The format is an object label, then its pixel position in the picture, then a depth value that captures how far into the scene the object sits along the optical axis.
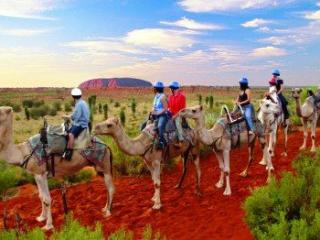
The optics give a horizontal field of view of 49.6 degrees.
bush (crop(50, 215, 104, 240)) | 4.27
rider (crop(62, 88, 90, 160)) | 7.45
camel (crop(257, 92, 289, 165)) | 10.28
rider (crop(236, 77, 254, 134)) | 8.91
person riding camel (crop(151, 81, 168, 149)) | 8.05
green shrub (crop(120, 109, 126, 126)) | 26.22
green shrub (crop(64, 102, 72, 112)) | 37.06
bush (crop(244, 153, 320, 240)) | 5.64
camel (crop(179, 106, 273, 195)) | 8.26
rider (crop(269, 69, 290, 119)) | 10.94
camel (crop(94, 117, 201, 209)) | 7.55
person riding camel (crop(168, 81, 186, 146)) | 8.51
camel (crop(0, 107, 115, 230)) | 7.06
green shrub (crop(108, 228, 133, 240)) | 4.52
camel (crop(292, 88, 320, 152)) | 11.41
